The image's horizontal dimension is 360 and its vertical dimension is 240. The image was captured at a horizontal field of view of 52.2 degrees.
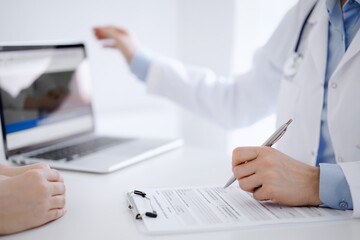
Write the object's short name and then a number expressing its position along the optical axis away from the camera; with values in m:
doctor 0.68
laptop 0.95
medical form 0.59
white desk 0.58
